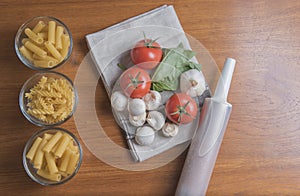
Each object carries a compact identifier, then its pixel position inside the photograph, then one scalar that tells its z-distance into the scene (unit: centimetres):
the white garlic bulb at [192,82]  94
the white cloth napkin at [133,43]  95
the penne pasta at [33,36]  91
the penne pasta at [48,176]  89
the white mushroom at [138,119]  93
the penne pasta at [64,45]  92
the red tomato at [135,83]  93
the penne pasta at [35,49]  90
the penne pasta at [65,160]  89
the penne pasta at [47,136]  90
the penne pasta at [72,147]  91
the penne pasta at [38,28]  93
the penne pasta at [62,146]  87
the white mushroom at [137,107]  92
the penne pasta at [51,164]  88
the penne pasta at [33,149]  89
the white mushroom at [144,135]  94
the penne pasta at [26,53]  91
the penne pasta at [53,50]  90
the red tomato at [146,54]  94
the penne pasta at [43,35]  92
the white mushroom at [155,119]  94
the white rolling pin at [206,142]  94
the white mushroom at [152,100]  94
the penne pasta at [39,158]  88
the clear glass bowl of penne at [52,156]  88
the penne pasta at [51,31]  90
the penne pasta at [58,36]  91
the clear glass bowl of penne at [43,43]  91
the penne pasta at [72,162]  90
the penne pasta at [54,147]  88
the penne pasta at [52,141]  88
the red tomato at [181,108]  93
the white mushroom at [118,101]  93
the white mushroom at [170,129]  94
